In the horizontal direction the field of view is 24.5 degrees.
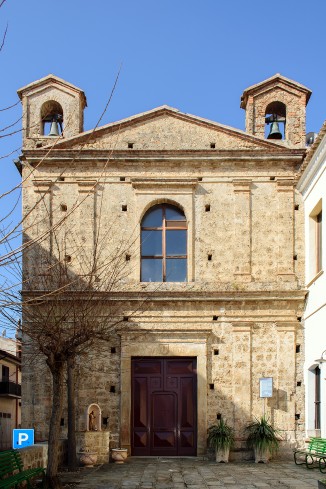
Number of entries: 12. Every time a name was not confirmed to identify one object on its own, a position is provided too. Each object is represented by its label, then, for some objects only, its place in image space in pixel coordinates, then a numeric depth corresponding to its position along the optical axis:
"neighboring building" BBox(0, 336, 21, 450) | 33.94
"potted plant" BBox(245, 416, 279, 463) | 17.30
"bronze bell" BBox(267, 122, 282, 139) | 19.55
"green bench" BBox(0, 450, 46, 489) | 10.17
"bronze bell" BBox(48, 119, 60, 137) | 19.33
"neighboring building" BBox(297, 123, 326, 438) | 16.12
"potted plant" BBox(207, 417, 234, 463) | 17.30
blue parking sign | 16.25
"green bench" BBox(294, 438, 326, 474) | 14.70
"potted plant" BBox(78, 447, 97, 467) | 16.34
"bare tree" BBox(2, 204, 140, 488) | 13.17
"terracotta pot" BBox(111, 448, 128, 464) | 17.12
